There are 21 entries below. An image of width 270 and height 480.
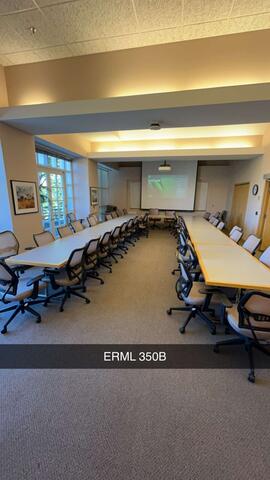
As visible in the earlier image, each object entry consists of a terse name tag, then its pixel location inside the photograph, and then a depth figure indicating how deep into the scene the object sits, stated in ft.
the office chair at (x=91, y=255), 10.50
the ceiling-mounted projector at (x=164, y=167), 23.69
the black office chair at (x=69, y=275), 8.92
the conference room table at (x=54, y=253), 8.68
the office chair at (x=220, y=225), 19.61
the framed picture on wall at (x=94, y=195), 25.88
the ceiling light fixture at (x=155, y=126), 12.75
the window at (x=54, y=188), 19.90
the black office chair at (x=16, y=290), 7.23
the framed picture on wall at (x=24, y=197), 13.72
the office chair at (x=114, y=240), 14.60
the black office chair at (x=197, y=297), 7.24
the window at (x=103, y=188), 32.68
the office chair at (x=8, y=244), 12.04
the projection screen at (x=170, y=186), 31.07
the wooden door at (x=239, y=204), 25.45
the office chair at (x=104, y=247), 12.76
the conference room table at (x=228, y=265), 6.79
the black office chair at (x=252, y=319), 5.37
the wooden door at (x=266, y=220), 19.54
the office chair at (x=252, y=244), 11.18
